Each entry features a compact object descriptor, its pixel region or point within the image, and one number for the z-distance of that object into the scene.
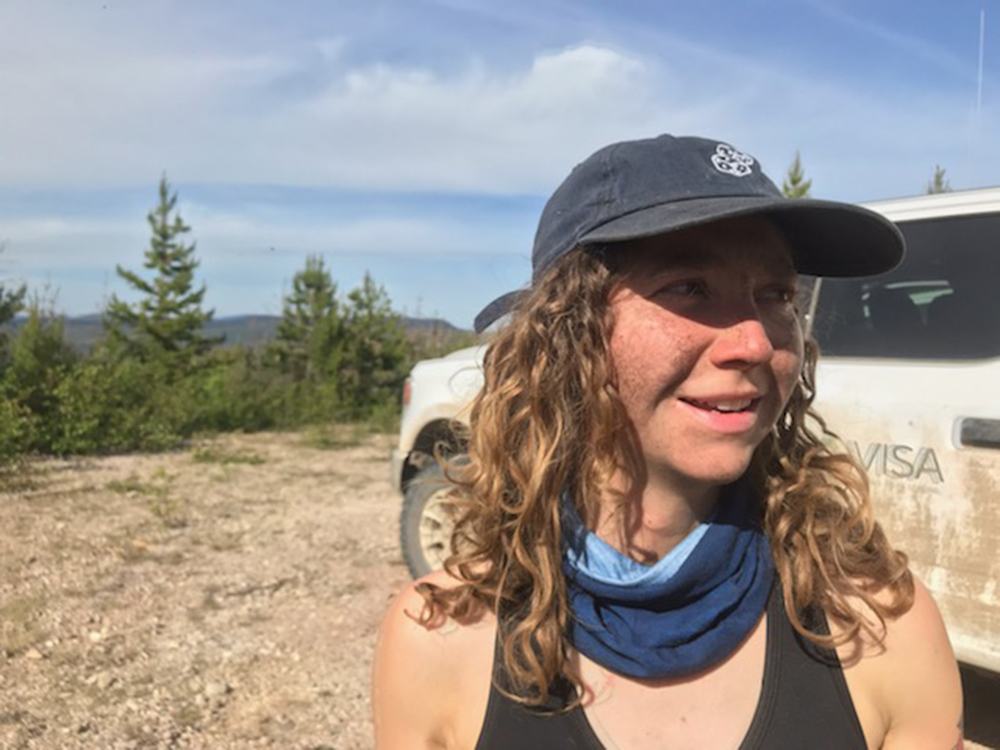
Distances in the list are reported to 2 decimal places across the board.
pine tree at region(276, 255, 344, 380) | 14.18
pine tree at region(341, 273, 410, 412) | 14.23
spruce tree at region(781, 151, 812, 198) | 19.39
